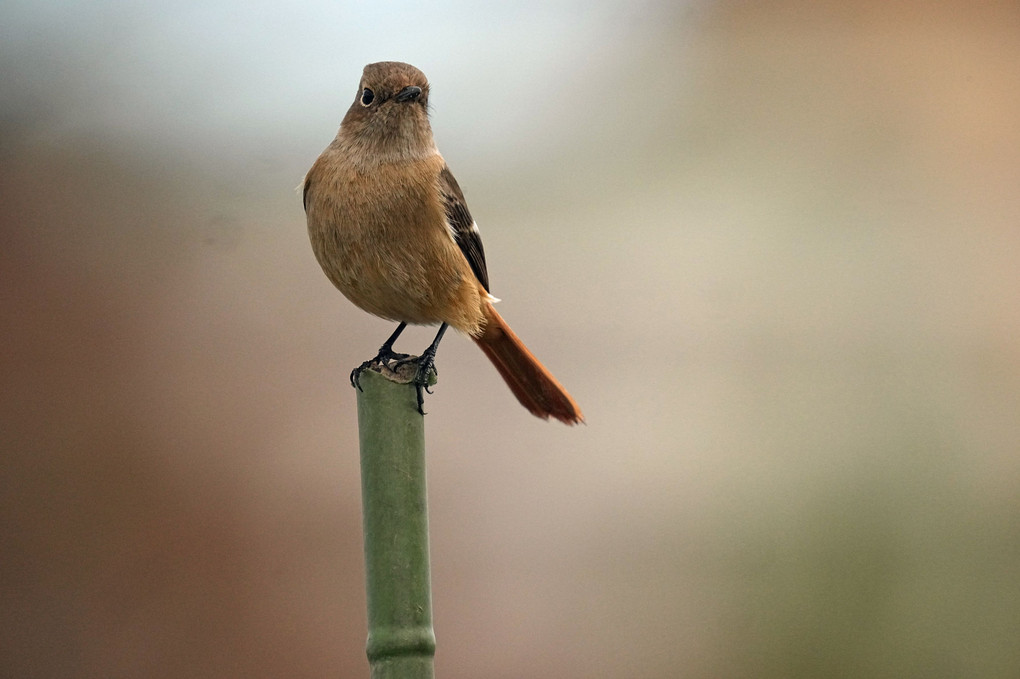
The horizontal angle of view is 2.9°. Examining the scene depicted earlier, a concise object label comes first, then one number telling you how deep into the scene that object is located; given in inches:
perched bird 255.9
